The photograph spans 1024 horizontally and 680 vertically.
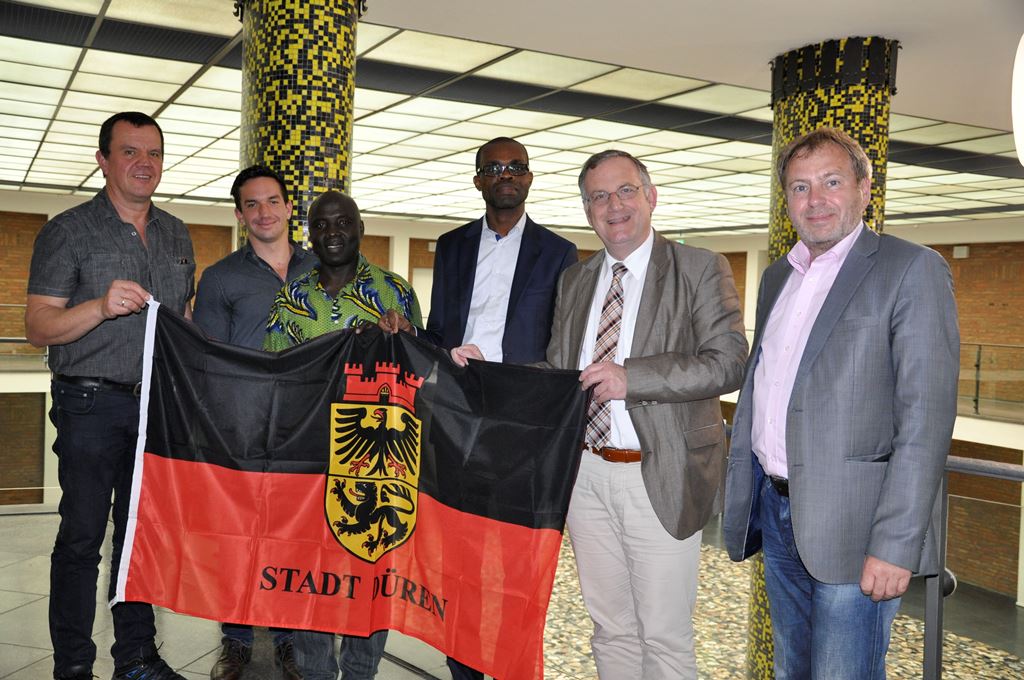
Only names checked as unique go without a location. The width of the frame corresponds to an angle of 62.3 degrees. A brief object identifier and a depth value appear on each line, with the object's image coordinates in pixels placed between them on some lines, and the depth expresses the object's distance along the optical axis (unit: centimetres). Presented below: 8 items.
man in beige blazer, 241
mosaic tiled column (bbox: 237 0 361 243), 393
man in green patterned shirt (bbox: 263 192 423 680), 279
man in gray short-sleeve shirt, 283
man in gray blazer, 193
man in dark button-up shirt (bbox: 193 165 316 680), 322
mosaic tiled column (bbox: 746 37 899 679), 553
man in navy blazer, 297
